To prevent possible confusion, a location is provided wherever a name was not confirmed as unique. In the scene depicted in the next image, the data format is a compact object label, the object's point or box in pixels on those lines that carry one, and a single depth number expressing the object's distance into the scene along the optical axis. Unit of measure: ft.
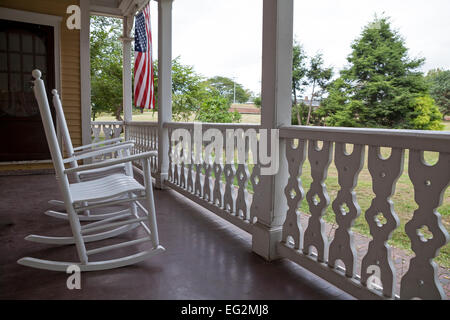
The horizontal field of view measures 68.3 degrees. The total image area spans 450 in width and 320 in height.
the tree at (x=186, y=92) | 43.93
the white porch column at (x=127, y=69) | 22.02
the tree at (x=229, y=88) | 38.81
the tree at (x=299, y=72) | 28.99
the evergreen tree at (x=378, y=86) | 29.65
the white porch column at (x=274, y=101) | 7.07
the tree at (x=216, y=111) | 36.60
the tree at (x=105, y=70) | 45.73
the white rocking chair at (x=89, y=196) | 6.50
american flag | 17.28
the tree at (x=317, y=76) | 32.03
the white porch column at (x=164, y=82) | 14.02
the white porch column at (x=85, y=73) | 19.67
